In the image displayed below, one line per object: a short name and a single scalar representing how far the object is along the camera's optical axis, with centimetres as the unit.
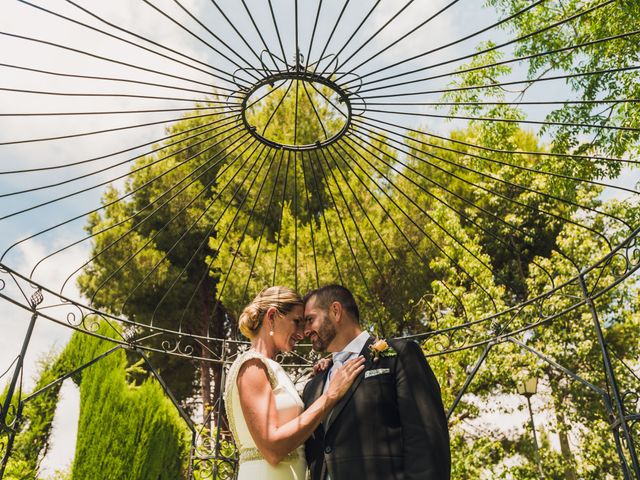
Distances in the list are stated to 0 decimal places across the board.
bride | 221
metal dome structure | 245
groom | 196
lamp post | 899
